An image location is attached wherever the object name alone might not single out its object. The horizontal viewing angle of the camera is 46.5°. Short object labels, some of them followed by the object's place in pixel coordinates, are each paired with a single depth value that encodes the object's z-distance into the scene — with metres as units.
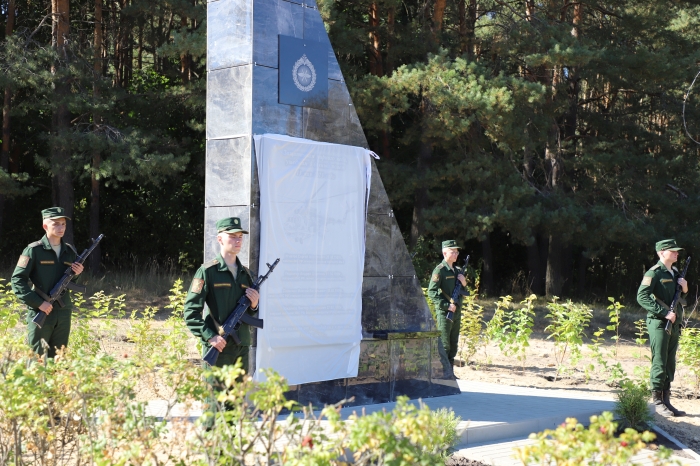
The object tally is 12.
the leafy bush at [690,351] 9.75
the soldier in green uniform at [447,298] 10.03
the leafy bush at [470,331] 11.36
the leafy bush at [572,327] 10.41
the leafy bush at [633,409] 7.35
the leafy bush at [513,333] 10.61
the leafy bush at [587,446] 3.07
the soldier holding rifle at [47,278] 6.90
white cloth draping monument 6.77
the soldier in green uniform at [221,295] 5.70
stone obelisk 6.82
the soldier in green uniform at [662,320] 8.20
